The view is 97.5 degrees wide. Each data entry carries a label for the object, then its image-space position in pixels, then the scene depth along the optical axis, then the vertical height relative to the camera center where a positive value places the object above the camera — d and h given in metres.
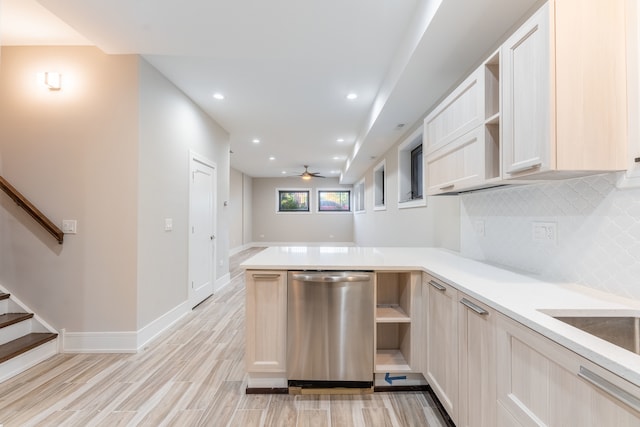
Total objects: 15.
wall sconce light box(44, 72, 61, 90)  2.55 +1.22
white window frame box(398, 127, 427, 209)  4.25 +0.64
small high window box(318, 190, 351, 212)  11.09 +0.58
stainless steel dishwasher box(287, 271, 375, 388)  1.92 -0.77
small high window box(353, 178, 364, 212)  8.89 +0.61
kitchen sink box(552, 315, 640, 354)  1.04 -0.42
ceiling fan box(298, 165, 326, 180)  8.31 +1.18
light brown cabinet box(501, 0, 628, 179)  1.14 +0.53
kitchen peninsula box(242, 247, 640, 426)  0.76 -0.49
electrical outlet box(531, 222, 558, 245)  1.48 -0.09
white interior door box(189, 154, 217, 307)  3.69 -0.21
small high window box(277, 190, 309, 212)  11.09 +0.54
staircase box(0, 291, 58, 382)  2.18 -1.07
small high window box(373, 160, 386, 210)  6.05 +0.62
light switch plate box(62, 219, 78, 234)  2.58 -0.11
